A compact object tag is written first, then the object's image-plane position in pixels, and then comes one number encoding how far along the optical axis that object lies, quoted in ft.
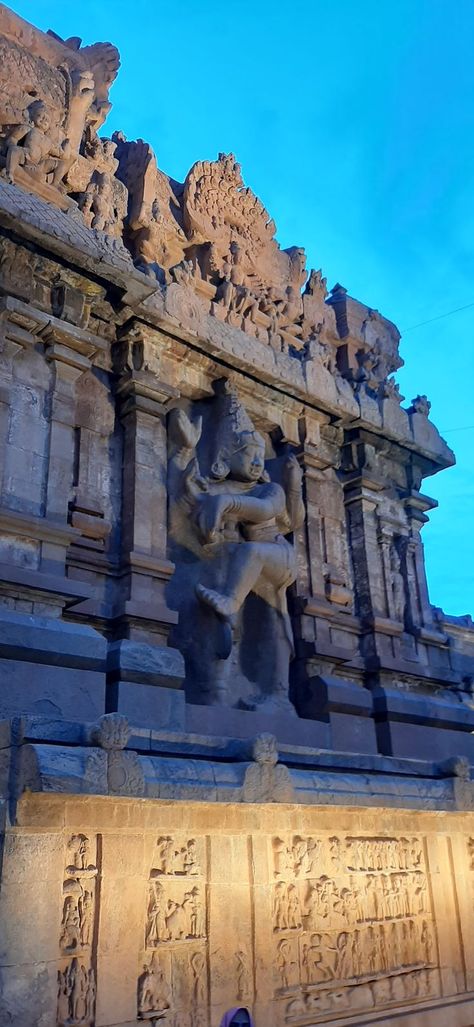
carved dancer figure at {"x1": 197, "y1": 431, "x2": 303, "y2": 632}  34.04
